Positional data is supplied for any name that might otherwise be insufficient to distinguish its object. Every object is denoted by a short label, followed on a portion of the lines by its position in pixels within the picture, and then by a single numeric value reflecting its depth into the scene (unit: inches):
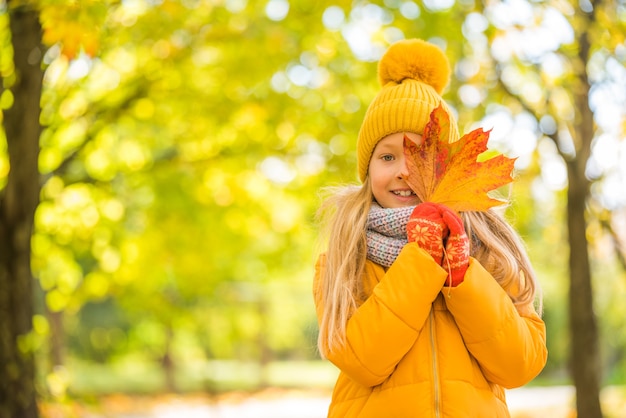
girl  79.6
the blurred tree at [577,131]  241.3
